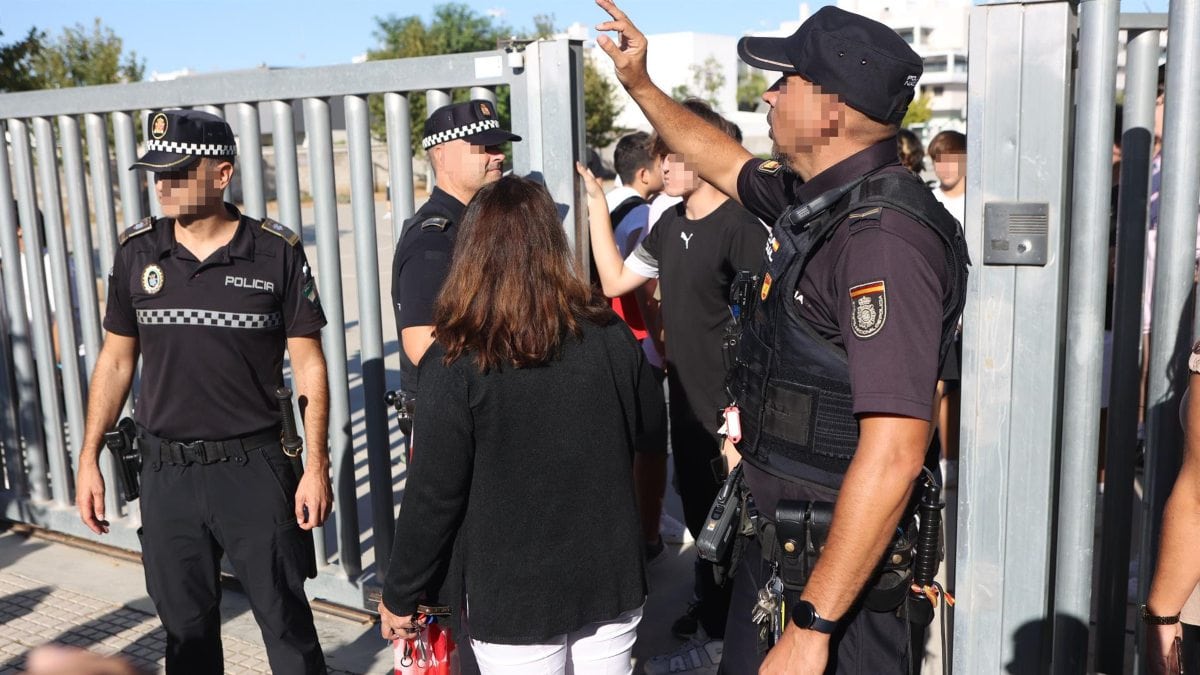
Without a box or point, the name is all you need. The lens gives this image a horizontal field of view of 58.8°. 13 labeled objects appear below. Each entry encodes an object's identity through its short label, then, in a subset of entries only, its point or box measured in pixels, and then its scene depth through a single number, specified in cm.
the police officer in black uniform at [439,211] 331
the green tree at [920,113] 7080
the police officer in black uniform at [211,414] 337
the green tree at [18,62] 1004
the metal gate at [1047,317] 229
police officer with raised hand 204
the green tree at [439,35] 4619
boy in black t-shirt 407
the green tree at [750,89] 9138
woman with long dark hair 252
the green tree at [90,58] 2909
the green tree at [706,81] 7499
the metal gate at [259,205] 362
